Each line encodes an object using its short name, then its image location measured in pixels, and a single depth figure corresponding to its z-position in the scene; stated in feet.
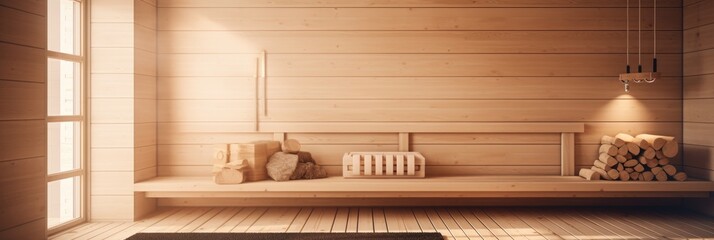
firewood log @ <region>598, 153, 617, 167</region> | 13.82
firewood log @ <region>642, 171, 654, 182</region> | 13.69
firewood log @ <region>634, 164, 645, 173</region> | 13.76
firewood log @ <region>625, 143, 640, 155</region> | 13.75
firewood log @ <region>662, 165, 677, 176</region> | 13.73
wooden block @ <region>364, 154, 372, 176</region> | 13.69
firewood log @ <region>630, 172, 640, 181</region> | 13.75
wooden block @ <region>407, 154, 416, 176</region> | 13.69
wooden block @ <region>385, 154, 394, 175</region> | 13.65
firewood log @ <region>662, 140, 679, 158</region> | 13.65
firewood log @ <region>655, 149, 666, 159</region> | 13.83
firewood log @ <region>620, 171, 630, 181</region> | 13.67
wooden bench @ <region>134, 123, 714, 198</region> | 13.23
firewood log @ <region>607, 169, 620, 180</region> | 13.67
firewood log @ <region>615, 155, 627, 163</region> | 13.82
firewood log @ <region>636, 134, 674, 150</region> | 13.69
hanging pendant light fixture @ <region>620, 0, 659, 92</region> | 14.73
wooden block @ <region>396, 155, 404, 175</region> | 13.64
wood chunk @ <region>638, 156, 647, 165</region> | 13.74
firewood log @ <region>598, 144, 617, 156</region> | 13.88
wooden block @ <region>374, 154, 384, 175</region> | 13.64
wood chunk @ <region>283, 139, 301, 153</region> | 14.07
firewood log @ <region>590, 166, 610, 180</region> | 13.78
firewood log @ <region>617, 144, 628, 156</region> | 13.82
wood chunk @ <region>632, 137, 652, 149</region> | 13.74
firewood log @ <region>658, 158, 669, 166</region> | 13.79
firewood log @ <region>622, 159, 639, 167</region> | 13.79
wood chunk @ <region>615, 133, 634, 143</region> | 13.95
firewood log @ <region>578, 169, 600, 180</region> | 13.79
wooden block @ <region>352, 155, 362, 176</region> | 13.71
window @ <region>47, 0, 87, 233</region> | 12.22
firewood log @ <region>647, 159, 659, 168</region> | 13.79
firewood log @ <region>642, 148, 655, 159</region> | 13.74
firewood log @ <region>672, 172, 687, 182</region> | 13.62
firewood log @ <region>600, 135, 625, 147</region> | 13.88
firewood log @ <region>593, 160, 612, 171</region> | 13.83
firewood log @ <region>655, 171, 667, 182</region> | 13.65
